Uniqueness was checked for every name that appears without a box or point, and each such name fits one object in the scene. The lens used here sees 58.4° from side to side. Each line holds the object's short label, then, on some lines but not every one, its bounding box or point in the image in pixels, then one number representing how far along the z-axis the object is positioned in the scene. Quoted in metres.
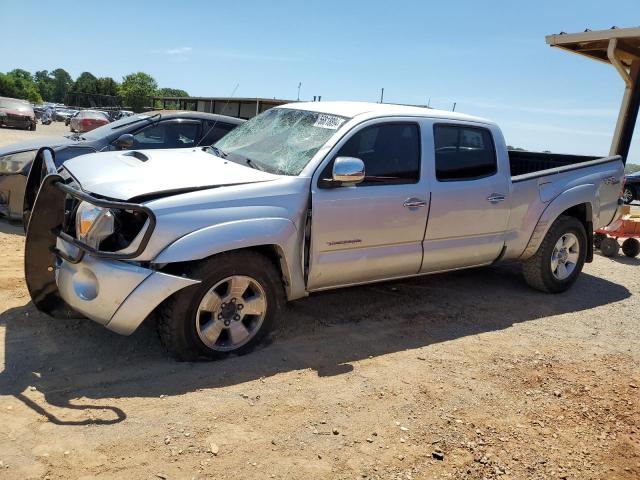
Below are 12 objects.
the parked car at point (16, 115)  27.39
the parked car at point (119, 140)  7.02
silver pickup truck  3.62
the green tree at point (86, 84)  112.66
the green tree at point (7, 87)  83.31
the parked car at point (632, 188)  19.22
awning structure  11.65
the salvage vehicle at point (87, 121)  25.64
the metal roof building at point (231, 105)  25.43
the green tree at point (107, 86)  107.31
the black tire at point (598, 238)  9.11
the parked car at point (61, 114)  51.04
